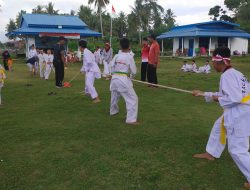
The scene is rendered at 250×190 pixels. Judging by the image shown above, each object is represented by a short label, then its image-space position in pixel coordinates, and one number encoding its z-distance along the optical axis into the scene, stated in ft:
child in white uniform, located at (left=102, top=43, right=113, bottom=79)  36.15
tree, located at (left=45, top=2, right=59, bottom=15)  145.34
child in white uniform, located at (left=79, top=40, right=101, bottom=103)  23.21
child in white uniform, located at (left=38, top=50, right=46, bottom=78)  41.29
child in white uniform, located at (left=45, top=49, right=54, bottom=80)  39.16
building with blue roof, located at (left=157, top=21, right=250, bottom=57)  88.94
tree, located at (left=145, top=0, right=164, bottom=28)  134.30
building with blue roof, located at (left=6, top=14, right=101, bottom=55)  72.30
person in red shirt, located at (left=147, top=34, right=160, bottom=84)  28.66
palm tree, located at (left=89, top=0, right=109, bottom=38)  112.31
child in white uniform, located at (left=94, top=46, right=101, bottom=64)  54.82
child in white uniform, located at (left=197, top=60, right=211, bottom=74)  46.15
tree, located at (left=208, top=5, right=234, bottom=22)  132.06
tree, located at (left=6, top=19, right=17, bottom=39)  159.64
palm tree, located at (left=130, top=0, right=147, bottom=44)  130.26
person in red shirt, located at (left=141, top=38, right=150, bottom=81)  32.20
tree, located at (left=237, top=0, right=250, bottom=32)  112.28
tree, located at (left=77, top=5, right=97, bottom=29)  134.16
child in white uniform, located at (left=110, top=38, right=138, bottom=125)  16.67
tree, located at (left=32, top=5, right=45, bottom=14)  146.75
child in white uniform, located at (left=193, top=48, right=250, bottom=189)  9.34
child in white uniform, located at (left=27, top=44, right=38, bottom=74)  43.31
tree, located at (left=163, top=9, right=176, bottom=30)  160.68
